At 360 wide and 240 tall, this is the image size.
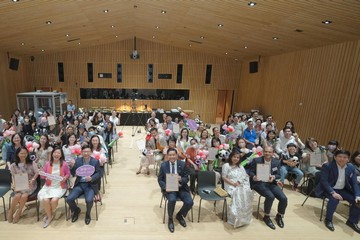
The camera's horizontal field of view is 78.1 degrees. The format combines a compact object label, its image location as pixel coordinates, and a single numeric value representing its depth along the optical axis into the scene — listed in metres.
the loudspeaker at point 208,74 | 15.14
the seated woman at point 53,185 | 4.12
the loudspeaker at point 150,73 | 14.80
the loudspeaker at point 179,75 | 15.04
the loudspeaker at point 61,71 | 14.23
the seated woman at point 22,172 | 4.14
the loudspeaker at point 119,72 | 14.59
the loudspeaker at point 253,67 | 12.79
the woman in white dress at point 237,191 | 4.23
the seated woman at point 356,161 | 4.77
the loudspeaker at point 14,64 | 11.37
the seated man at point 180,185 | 4.23
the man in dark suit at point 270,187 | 4.36
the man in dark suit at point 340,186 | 4.29
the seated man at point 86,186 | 4.17
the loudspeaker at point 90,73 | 14.41
